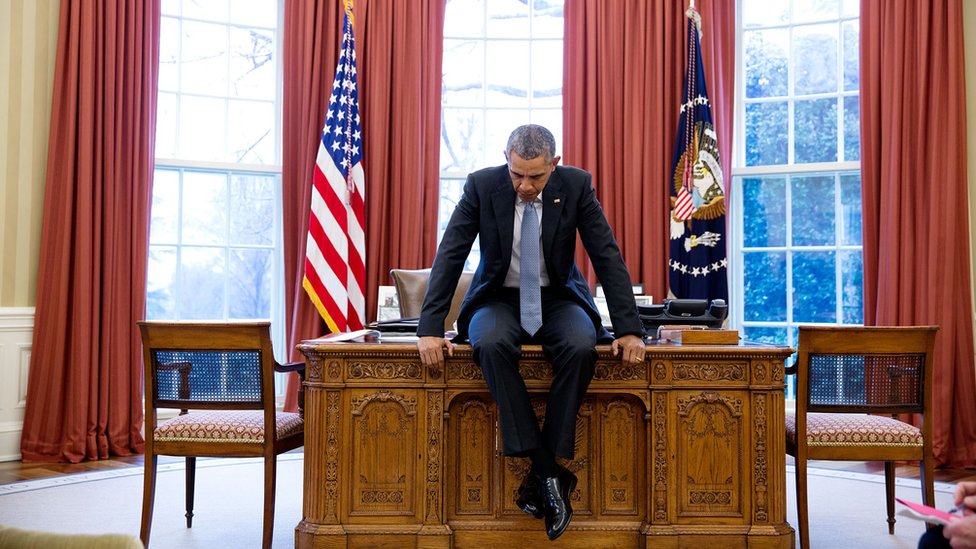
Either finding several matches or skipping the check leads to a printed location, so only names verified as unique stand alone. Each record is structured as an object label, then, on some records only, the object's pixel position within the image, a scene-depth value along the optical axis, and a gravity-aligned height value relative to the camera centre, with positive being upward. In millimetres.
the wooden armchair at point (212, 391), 3000 -383
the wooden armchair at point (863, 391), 3043 -350
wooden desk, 2932 -549
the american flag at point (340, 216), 5281 +441
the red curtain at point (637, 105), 5594 +1223
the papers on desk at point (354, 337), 3159 -193
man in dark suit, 2773 -23
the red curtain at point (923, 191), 4938 +612
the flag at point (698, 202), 5402 +565
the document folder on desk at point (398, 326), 3328 -151
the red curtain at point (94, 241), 4980 +251
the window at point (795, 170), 5609 +812
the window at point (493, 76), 6070 +1510
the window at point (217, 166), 5672 +787
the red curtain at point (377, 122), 5598 +1088
